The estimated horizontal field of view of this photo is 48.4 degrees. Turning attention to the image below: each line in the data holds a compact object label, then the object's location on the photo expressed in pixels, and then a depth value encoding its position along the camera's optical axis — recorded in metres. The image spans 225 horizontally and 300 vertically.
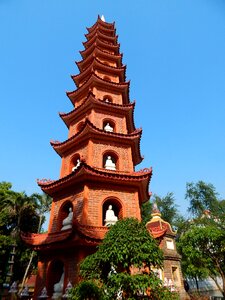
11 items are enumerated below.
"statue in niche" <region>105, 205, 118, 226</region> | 10.66
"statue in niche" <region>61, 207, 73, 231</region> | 10.60
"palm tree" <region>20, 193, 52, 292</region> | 21.56
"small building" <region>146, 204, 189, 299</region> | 18.34
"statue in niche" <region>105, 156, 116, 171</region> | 12.28
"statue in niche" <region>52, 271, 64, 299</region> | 9.38
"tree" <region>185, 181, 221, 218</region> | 30.33
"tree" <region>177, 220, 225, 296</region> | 19.44
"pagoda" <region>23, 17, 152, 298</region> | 9.79
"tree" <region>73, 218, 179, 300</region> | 6.33
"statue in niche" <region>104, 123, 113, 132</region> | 13.70
